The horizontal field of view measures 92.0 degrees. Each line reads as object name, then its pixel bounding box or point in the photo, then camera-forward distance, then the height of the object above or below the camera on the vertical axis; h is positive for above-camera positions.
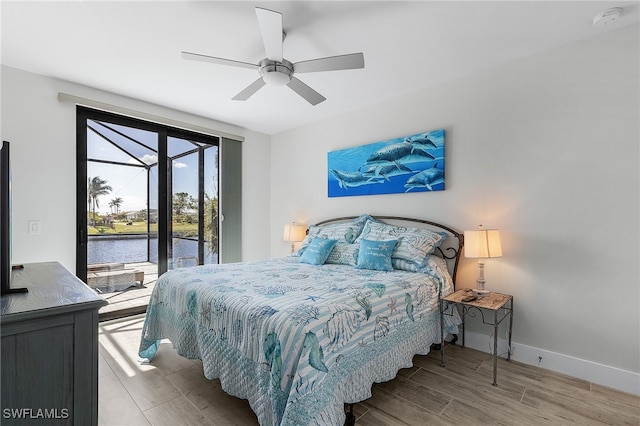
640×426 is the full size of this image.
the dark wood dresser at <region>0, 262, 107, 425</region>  0.92 -0.45
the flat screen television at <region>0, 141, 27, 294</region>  1.05 +0.02
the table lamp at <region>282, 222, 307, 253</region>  4.41 -0.26
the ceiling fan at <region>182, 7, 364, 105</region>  1.92 +1.10
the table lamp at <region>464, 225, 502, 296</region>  2.56 -0.27
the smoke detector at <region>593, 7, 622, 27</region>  2.07 +1.35
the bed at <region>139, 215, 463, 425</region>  1.55 -0.65
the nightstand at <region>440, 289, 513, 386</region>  2.35 -0.73
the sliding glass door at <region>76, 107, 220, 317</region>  3.50 +0.16
